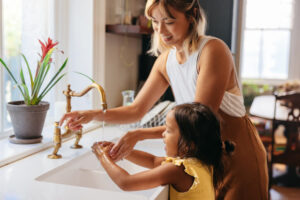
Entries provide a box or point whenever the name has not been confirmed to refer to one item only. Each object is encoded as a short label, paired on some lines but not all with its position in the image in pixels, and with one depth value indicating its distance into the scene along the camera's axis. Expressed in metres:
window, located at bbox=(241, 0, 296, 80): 5.59
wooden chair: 3.29
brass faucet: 1.45
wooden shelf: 2.20
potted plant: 1.56
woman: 1.36
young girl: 1.19
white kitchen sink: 1.44
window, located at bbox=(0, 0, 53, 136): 1.76
